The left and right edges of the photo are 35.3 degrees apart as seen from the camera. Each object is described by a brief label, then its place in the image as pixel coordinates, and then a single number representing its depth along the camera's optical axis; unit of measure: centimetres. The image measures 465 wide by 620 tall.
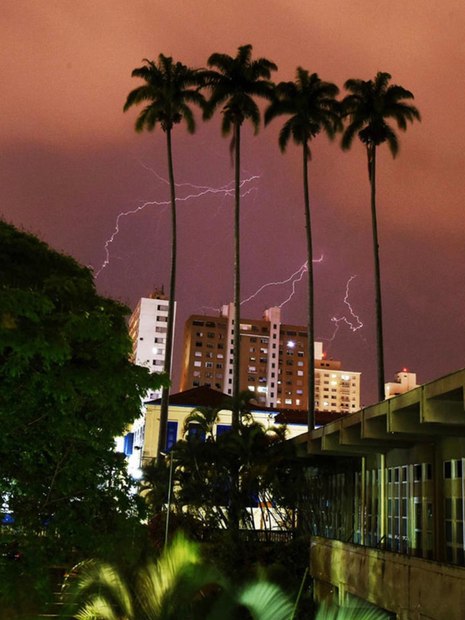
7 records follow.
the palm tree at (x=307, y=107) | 4778
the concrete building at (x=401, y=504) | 1349
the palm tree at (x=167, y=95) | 4962
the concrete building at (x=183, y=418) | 5391
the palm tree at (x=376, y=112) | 4631
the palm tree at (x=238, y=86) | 4828
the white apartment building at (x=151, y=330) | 15000
